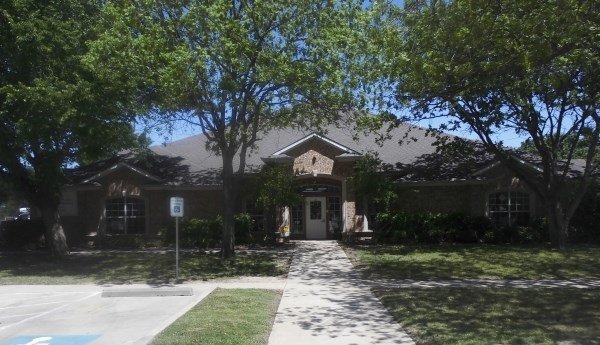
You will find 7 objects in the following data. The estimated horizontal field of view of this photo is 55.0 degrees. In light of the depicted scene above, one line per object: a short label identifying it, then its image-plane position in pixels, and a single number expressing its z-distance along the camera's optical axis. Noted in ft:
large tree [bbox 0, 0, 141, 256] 52.08
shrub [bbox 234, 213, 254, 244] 78.89
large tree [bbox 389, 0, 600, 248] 33.06
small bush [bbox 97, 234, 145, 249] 80.71
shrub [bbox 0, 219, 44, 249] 81.71
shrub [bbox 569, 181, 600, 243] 78.89
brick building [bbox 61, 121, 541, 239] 80.69
